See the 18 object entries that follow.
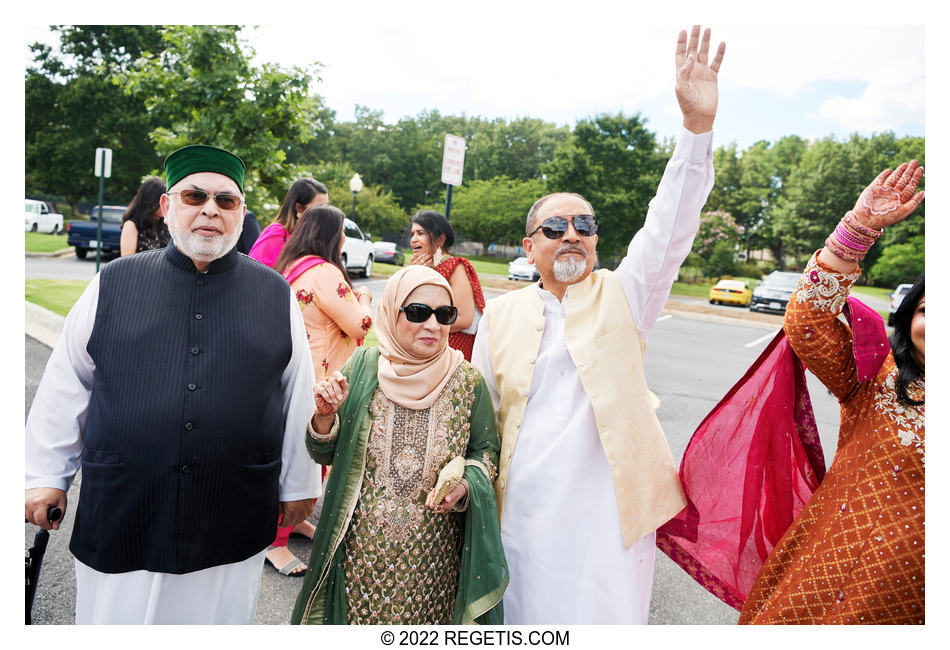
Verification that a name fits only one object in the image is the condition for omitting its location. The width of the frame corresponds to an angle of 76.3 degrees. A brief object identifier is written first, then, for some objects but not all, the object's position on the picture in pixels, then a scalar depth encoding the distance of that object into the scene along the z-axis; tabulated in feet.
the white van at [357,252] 60.13
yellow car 79.66
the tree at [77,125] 104.47
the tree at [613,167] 101.60
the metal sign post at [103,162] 36.33
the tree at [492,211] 123.34
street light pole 77.77
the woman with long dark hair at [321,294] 11.43
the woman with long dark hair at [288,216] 13.71
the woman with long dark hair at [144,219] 15.40
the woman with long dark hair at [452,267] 13.51
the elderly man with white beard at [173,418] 6.84
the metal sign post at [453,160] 23.67
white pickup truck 82.33
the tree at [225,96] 29.14
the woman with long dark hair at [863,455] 5.95
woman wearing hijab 7.20
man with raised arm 7.51
